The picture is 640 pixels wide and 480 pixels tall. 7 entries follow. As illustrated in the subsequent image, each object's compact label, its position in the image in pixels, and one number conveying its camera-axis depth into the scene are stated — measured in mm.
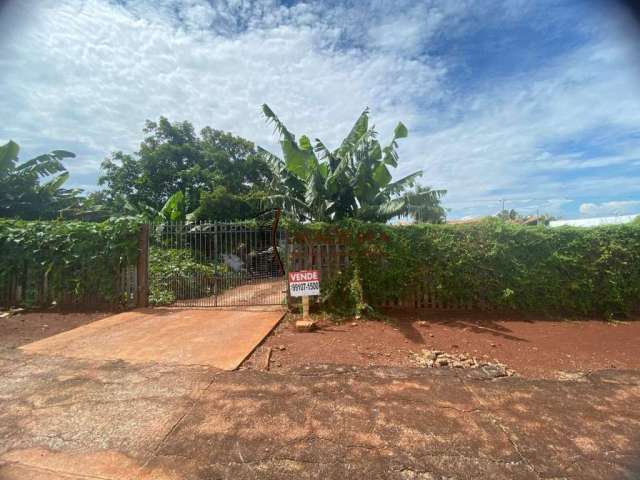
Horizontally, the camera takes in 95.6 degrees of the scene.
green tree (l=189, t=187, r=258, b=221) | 14914
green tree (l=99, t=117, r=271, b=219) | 18359
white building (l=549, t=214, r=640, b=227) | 17195
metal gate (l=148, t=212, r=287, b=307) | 7340
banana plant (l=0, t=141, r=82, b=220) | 10562
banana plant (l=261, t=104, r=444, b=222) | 7969
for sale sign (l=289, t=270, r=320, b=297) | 5469
